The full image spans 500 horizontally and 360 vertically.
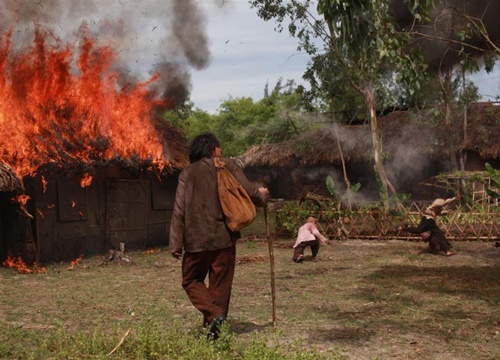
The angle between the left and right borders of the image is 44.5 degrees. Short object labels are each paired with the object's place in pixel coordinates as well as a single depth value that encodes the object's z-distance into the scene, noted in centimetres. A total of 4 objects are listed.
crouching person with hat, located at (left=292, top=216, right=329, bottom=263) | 1290
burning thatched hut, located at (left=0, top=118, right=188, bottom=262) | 1298
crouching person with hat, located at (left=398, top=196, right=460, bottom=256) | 1366
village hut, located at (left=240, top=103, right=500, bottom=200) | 2523
